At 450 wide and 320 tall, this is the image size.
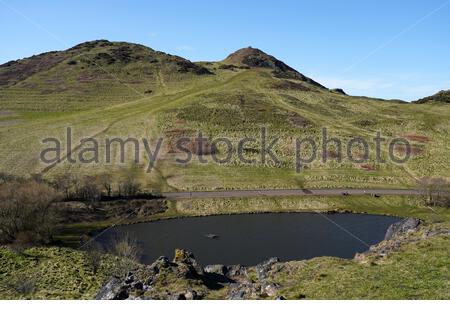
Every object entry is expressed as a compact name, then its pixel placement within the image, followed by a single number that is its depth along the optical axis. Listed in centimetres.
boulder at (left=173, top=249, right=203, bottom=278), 3478
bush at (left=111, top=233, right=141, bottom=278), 4331
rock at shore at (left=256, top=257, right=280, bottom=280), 3888
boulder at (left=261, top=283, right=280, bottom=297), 2829
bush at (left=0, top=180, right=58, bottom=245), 5875
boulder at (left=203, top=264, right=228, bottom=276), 4438
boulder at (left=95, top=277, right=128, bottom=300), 2982
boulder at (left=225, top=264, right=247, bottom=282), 4309
